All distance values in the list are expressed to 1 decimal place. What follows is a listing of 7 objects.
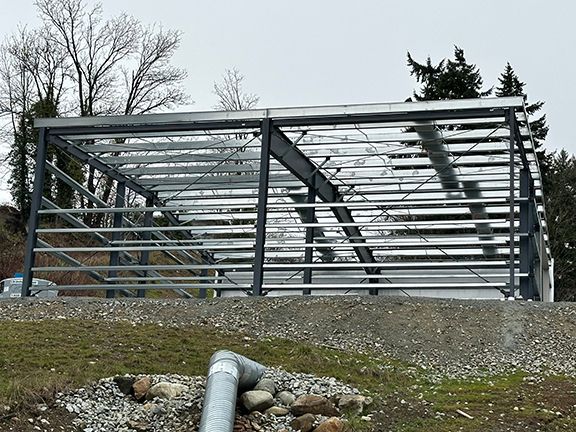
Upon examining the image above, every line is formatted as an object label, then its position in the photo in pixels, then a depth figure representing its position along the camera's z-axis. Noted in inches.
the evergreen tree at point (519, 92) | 1793.8
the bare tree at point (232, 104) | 1963.7
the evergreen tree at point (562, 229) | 1605.6
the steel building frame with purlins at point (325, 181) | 703.7
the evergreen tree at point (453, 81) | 1704.0
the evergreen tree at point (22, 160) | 1657.2
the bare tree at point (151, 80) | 1806.1
